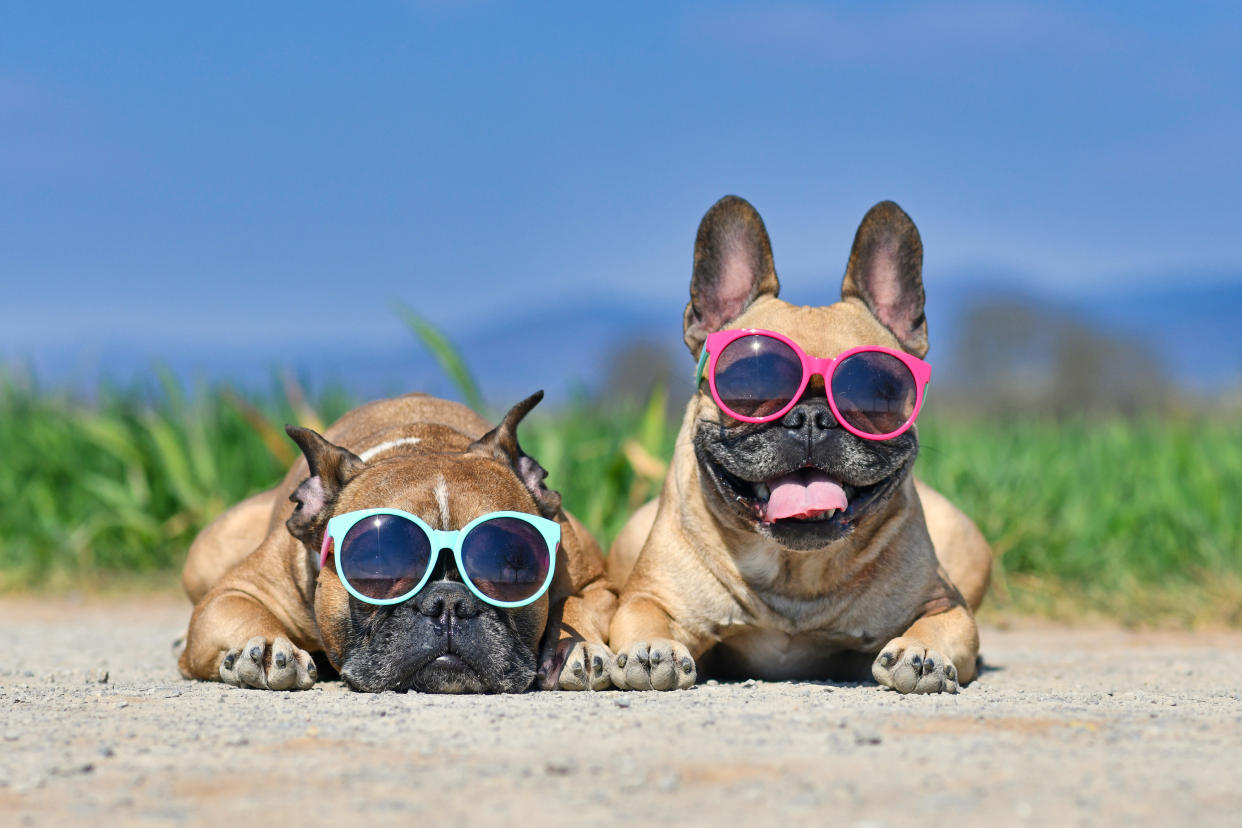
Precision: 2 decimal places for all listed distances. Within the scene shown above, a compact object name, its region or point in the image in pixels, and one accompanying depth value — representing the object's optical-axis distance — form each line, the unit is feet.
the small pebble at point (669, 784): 9.74
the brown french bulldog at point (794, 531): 15.47
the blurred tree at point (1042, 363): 113.91
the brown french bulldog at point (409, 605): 14.87
